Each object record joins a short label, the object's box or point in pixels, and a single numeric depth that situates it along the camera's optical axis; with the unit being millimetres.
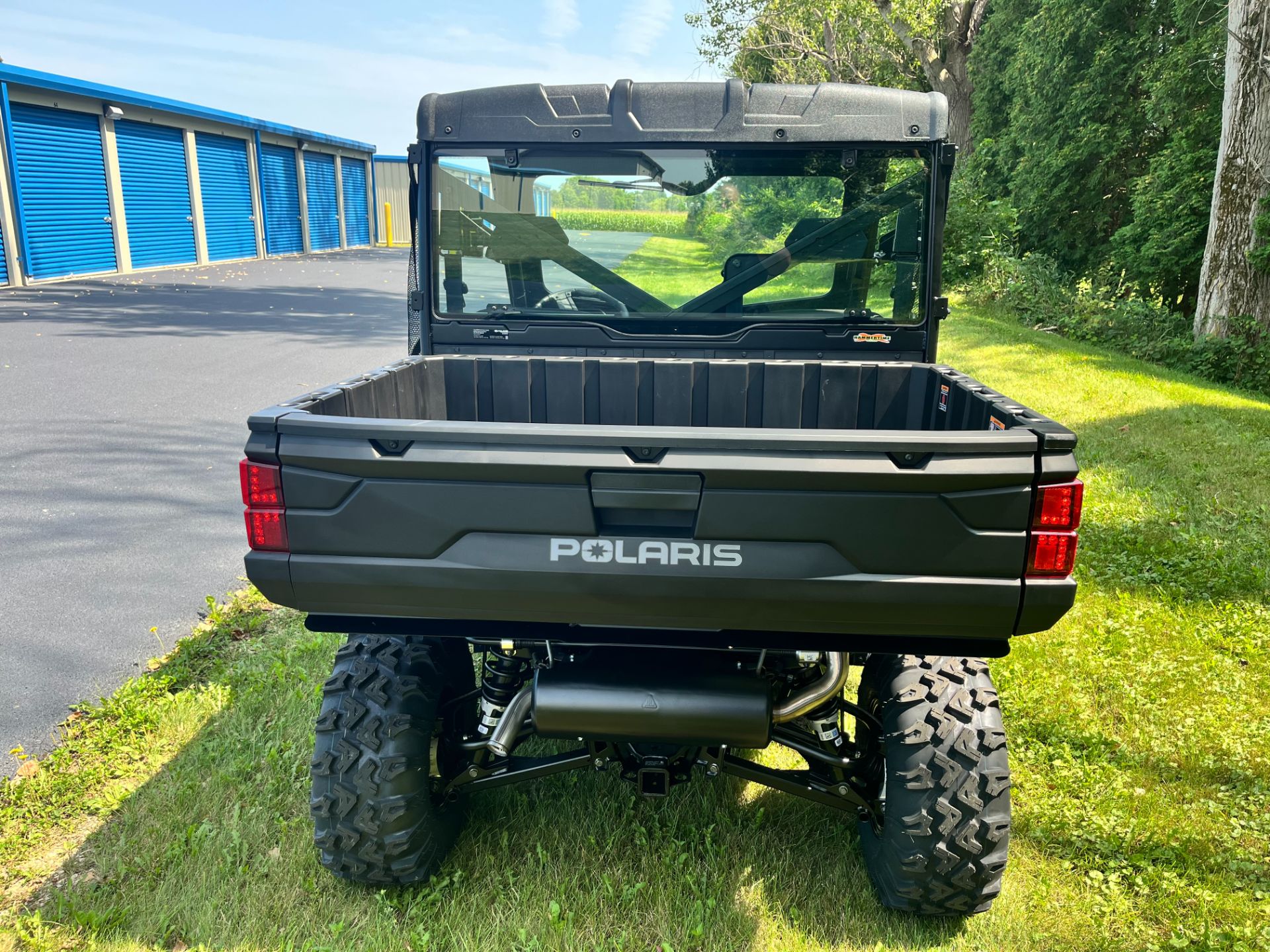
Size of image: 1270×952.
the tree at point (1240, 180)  10977
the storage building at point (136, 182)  16500
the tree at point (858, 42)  24322
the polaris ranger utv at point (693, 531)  2047
